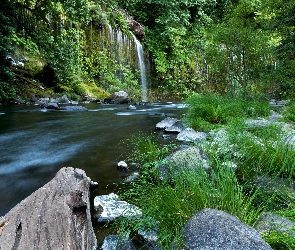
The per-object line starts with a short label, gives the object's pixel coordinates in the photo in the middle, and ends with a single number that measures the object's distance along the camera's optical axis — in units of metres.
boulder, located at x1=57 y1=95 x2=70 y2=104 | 12.79
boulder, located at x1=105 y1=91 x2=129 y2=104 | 14.11
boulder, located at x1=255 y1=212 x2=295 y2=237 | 1.46
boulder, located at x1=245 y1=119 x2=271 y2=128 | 4.08
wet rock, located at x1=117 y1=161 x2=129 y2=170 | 3.51
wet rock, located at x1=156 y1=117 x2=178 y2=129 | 6.44
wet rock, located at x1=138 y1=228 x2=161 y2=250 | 1.80
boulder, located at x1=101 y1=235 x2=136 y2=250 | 1.76
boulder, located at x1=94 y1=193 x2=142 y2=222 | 2.23
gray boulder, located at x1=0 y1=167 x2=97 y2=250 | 1.46
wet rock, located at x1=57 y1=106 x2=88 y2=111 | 10.40
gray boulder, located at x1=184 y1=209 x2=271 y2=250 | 1.26
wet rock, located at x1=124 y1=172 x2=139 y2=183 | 3.00
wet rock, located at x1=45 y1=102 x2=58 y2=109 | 10.50
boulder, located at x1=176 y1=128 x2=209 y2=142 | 4.80
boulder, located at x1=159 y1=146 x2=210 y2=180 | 2.29
